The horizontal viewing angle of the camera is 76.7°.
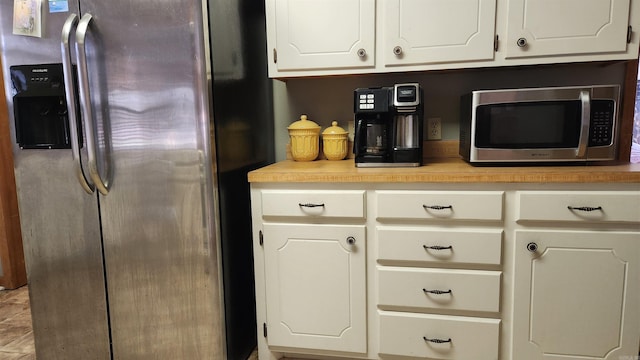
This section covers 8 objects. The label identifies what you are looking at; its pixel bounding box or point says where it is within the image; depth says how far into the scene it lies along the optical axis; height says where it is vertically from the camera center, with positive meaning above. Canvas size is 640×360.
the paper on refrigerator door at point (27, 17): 1.56 +0.44
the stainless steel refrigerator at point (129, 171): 1.51 -0.16
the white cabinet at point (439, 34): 1.62 +0.38
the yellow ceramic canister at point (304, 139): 1.98 -0.06
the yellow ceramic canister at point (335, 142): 2.03 -0.08
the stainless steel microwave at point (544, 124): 1.56 -0.01
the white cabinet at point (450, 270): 1.48 -0.56
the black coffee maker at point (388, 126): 1.70 +0.00
